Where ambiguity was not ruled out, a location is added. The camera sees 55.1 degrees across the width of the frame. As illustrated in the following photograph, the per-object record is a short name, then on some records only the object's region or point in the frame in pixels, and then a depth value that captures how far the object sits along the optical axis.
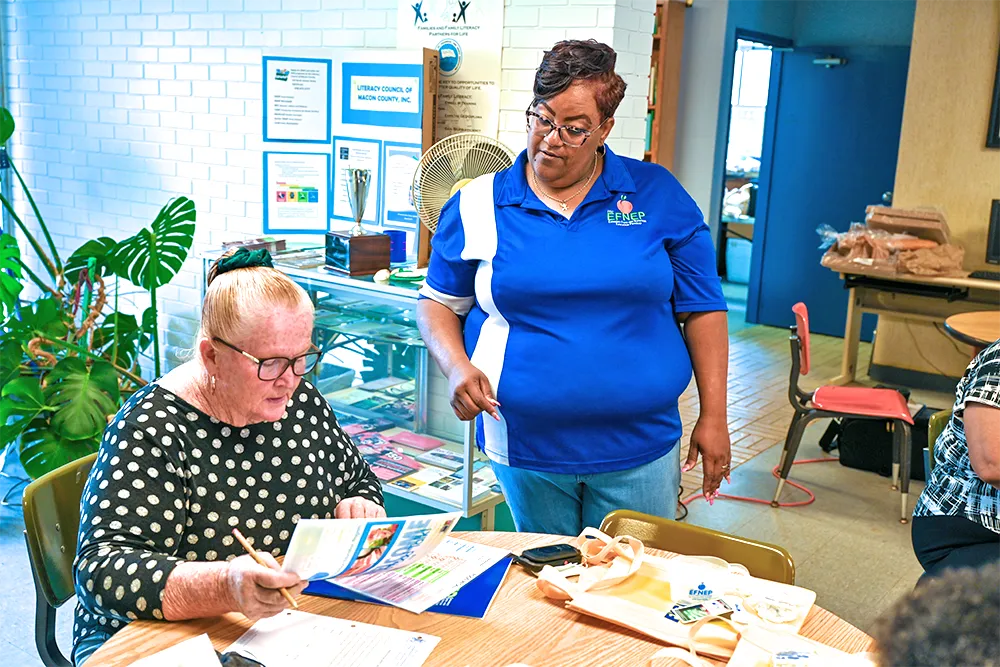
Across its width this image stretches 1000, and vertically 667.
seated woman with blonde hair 1.55
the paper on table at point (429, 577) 1.70
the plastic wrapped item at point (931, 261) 6.02
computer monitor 6.24
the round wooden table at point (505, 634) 1.51
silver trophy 3.88
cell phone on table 1.80
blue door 7.73
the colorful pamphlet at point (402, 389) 3.81
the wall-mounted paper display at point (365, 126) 3.88
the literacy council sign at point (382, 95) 3.87
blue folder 1.66
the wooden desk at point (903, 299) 6.02
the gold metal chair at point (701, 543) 1.93
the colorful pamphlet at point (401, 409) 3.84
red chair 4.40
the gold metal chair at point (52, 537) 1.98
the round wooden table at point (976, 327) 4.31
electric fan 3.56
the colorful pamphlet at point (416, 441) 3.76
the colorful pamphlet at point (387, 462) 3.66
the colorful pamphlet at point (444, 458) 3.61
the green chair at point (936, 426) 2.65
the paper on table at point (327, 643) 1.48
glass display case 3.59
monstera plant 3.86
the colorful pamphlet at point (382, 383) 3.80
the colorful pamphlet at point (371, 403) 3.85
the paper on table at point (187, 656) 1.43
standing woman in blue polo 2.16
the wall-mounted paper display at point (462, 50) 3.79
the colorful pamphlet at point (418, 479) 3.58
